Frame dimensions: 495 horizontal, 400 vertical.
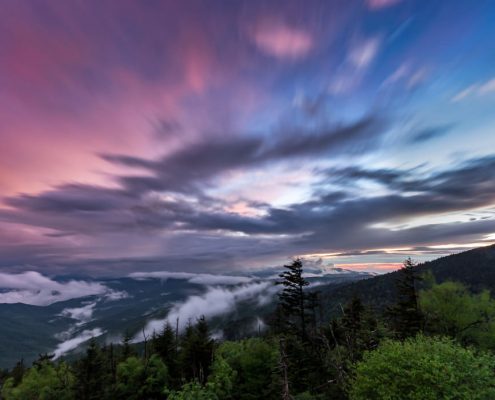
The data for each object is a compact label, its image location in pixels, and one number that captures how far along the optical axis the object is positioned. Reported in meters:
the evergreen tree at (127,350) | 80.32
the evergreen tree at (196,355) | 56.16
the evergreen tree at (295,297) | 47.81
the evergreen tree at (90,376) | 58.96
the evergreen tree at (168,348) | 60.19
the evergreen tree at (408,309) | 50.12
